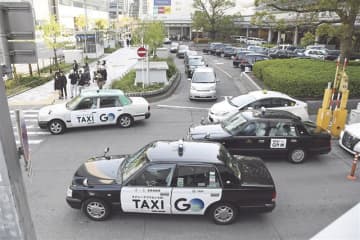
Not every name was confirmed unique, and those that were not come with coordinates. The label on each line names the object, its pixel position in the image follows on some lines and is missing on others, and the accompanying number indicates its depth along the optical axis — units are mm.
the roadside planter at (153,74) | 19750
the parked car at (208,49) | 49197
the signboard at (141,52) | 17781
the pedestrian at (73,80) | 18109
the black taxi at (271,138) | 9680
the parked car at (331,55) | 36050
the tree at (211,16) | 63688
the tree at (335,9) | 17375
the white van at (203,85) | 17719
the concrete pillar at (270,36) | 73500
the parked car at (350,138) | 10245
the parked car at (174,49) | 50703
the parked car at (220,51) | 44469
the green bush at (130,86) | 18438
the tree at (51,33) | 28016
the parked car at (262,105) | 12812
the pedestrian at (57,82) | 17625
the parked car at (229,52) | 42012
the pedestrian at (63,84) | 17698
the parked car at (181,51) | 42972
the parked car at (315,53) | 36031
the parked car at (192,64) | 25953
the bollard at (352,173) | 8838
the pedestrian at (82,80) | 18453
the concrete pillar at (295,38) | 60200
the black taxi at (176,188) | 6500
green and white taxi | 12500
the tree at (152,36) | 32875
